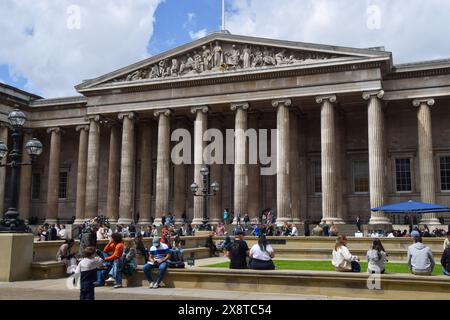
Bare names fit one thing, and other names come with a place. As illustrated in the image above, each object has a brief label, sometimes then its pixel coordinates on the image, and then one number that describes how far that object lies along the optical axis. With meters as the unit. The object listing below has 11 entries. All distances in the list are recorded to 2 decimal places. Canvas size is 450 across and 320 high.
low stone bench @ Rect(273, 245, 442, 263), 24.06
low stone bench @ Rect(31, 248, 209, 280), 16.77
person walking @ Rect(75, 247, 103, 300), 10.62
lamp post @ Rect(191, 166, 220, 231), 33.25
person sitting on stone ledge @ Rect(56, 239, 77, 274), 17.84
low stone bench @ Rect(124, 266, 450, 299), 12.25
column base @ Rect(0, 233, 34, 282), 16.00
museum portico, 37.94
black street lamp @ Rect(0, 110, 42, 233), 16.69
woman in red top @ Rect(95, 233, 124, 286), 15.37
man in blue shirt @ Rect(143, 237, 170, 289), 15.12
